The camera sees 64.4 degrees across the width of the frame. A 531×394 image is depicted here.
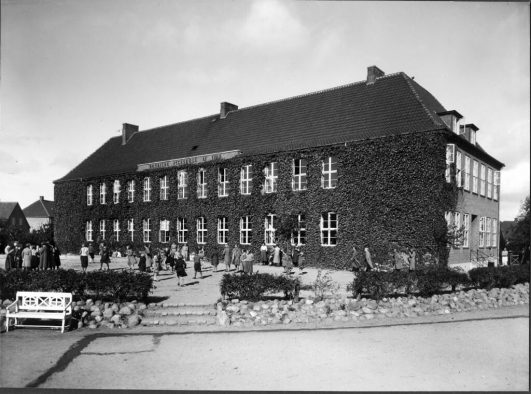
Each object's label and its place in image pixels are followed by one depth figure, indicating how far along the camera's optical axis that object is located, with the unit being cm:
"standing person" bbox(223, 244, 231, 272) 2125
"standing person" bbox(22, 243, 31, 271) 1939
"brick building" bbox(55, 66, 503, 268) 2056
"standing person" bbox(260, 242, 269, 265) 2347
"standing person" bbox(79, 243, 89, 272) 2011
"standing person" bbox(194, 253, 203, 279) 1774
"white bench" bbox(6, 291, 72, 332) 1073
